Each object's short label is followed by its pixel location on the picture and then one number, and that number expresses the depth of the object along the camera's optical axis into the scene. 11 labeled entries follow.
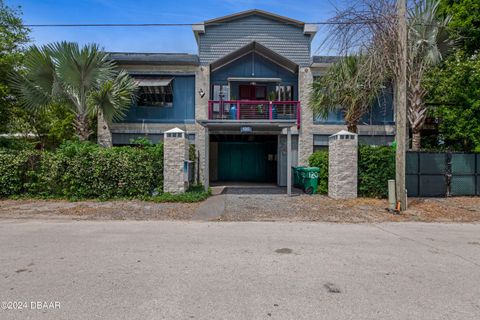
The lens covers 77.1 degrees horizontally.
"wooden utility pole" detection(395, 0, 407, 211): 9.35
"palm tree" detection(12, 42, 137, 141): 12.96
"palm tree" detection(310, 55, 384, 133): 10.04
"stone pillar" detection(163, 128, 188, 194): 11.56
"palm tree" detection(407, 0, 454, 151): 12.55
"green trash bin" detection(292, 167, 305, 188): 14.62
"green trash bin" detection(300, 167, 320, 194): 13.20
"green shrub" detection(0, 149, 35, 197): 11.23
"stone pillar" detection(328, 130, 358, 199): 11.73
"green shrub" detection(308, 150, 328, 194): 12.91
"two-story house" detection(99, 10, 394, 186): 16.67
